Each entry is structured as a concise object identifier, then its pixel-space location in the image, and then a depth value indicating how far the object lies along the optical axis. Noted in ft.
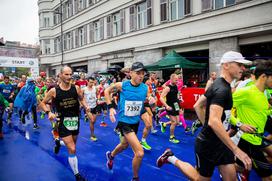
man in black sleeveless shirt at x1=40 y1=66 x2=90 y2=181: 14.80
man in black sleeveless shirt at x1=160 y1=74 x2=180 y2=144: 24.21
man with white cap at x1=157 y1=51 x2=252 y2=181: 8.56
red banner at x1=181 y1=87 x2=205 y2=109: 36.65
